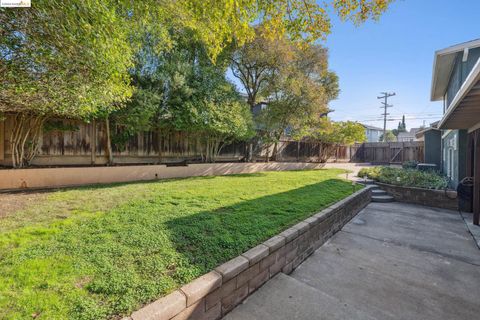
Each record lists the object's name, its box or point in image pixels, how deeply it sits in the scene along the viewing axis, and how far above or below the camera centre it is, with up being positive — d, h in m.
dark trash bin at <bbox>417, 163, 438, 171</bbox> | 11.05 -0.78
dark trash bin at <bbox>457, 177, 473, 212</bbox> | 5.99 -1.16
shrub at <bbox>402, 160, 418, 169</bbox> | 12.22 -0.73
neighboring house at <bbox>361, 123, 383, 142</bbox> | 41.66 +4.02
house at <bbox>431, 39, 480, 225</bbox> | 3.99 +0.88
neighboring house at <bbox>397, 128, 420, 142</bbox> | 35.75 +2.83
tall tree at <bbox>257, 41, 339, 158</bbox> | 9.83 +2.69
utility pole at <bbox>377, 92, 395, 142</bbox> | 28.89 +6.64
